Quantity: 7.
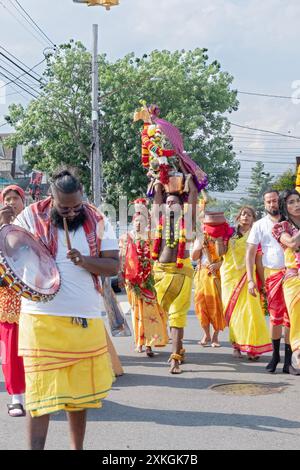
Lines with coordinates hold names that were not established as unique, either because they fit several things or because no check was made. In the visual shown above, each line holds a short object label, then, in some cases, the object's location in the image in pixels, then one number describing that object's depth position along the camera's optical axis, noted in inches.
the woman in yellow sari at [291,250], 278.3
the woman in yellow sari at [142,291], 380.8
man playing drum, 179.6
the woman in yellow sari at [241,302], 357.7
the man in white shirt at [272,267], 329.1
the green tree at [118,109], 1445.6
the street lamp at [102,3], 395.9
